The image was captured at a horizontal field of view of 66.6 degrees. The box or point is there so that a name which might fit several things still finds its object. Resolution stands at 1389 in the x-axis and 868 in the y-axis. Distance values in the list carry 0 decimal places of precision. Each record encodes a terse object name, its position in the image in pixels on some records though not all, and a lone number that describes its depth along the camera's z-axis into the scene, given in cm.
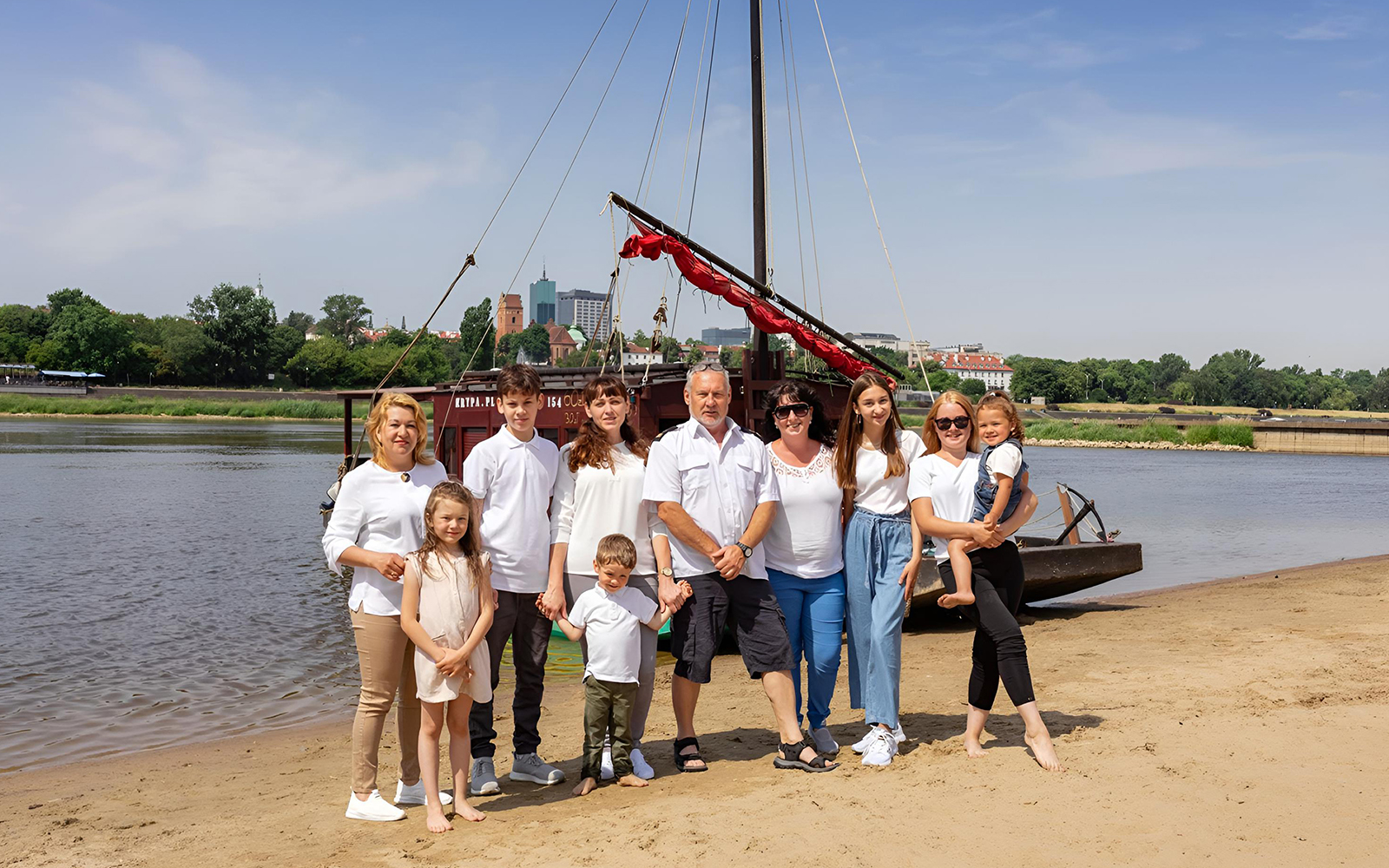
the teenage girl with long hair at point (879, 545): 553
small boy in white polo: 514
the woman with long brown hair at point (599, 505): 523
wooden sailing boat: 1231
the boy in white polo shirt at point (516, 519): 512
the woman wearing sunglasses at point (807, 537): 546
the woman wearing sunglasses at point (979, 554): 542
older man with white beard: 519
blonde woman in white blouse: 473
